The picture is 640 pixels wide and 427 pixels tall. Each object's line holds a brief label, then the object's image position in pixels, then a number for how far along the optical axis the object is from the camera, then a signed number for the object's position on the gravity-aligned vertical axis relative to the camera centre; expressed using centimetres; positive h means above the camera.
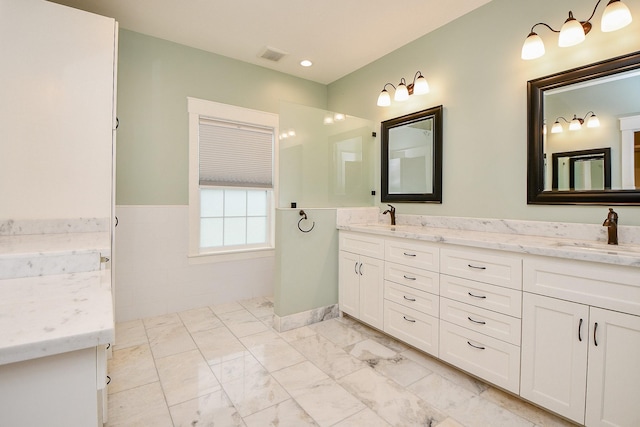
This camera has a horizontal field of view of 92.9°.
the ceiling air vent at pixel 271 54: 319 +172
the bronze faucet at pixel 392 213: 316 +0
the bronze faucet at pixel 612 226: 177 -7
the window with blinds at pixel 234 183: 337 +33
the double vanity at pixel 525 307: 143 -55
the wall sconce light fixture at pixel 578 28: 167 +110
